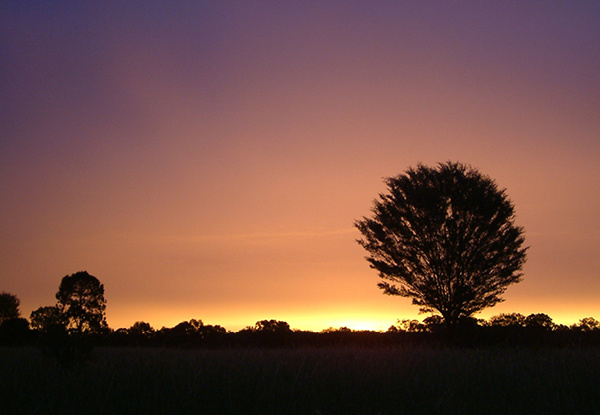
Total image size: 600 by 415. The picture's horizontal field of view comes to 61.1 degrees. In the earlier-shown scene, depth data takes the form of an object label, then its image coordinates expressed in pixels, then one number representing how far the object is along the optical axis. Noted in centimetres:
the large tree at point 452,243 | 2350
